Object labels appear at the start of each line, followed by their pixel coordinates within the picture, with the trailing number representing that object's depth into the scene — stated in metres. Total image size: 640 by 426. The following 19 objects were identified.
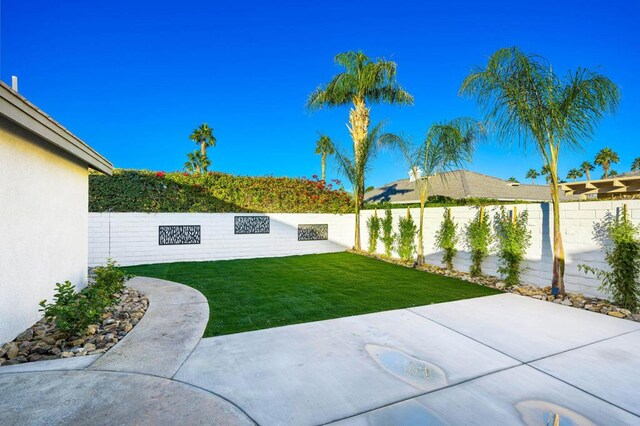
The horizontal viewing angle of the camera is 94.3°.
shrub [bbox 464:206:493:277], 6.30
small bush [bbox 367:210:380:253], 9.88
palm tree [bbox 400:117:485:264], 7.33
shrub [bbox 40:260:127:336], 2.99
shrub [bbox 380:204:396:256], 9.23
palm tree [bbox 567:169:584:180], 34.19
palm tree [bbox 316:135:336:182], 10.20
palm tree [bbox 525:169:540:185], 39.66
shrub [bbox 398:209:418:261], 8.32
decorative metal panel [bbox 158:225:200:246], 8.57
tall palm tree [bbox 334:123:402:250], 9.52
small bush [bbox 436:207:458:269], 7.11
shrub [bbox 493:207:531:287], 5.64
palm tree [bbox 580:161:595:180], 31.49
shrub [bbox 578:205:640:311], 4.11
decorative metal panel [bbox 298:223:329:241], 10.33
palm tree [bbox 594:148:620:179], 26.58
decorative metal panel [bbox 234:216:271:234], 9.49
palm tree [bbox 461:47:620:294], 4.65
